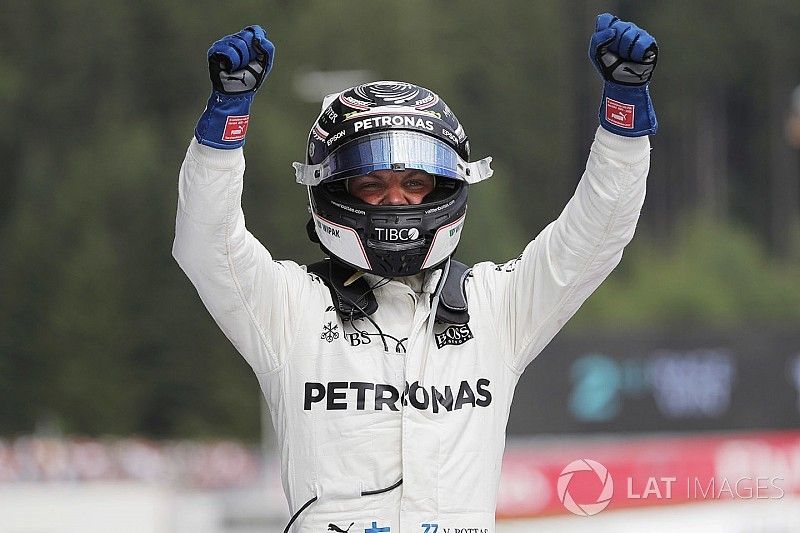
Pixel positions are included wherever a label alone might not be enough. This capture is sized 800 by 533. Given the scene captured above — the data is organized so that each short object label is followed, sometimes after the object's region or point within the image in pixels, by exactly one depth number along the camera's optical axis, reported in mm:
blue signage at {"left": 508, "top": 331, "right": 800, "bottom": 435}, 29484
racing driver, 8180
